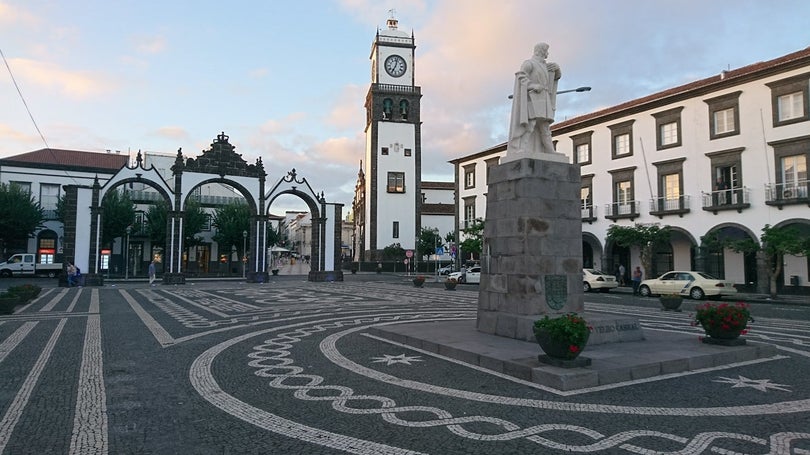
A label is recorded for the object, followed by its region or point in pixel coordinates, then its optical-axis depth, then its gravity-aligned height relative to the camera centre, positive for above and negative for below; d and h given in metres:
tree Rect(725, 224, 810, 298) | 21.84 +0.51
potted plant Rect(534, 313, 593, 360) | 6.69 -1.03
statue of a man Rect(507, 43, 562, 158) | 10.45 +3.05
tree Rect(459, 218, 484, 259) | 40.47 +1.31
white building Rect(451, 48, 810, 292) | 24.84 +5.06
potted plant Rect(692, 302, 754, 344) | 8.69 -1.10
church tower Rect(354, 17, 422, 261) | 57.84 +12.05
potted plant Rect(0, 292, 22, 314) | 14.74 -1.33
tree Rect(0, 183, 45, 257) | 38.72 +3.13
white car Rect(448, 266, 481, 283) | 36.97 -1.35
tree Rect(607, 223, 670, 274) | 29.22 +1.12
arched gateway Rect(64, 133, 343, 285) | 31.66 +3.31
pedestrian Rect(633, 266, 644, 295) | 26.09 -1.03
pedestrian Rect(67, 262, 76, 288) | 29.47 -1.02
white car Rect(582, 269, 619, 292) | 28.67 -1.36
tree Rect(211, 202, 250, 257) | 47.94 +3.00
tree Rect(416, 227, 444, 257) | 59.88 +1.57
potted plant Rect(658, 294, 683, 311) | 17.26 -1.52
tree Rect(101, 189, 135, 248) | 42.38 +3.33
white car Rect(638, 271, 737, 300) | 22.92 -1.34
